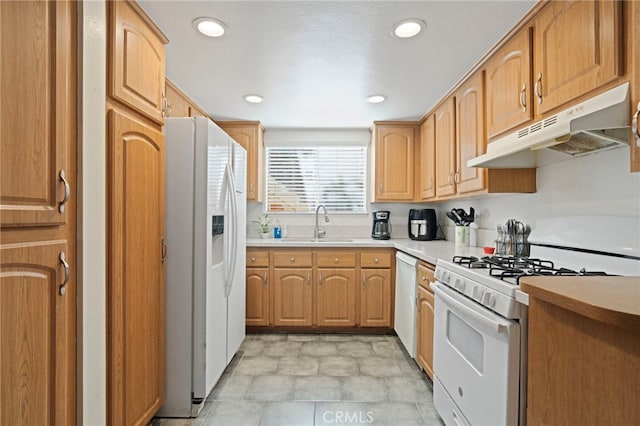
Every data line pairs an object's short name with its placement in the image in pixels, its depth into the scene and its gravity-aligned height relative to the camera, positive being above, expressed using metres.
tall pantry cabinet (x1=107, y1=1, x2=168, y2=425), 1.44 -0.02
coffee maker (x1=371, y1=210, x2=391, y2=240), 3.77 -0.15
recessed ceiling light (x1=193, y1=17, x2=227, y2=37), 1.75 +0.99
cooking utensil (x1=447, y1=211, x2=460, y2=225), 3.09 -0.05
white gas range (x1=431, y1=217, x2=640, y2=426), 1.26 -0.42
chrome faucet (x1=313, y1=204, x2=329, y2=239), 3.93 -0.21
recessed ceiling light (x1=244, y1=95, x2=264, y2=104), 2.88 +0.98
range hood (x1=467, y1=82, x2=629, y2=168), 1.14 +0.33
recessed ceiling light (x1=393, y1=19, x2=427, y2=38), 1.76 +0.99
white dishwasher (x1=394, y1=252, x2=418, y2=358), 2.65 -0.77
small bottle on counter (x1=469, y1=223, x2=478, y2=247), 2.93 -0.20
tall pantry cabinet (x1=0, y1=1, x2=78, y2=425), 0.95 +0.00
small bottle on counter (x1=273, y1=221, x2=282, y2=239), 3.92 -0.24
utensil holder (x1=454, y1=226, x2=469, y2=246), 2.94 -0.20
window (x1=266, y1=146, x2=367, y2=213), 4.05 +0.40
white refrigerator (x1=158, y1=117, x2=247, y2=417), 1.96 -0.31
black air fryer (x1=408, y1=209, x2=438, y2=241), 3.59 -0.13
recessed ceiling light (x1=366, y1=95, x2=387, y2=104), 2.87 +0.98
